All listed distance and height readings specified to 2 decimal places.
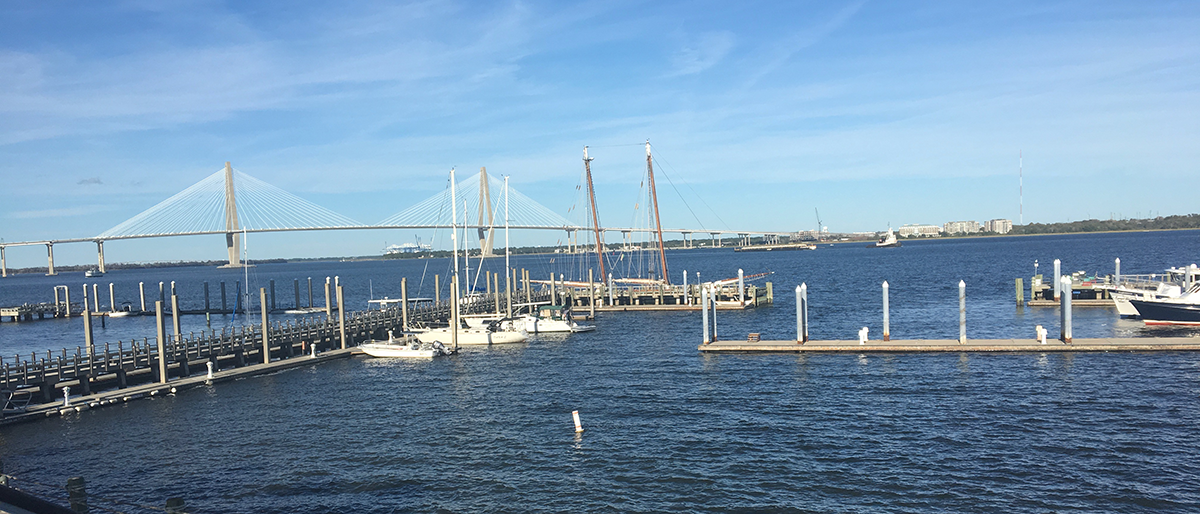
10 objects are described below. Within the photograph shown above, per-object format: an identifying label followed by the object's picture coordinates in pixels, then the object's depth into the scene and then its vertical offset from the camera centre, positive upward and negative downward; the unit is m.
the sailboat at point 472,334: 44.97 -5.10
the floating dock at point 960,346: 33.66 -5.36
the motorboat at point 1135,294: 42.66 -4.34
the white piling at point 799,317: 38.00 -4.15
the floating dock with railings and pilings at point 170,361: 28.05 -4.46
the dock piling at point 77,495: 14.59 -4.24
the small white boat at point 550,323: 50.53 -5.20
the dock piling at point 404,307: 45.07 -3.55
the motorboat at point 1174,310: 41.75 -5.07
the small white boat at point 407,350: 41.28 -5.27
